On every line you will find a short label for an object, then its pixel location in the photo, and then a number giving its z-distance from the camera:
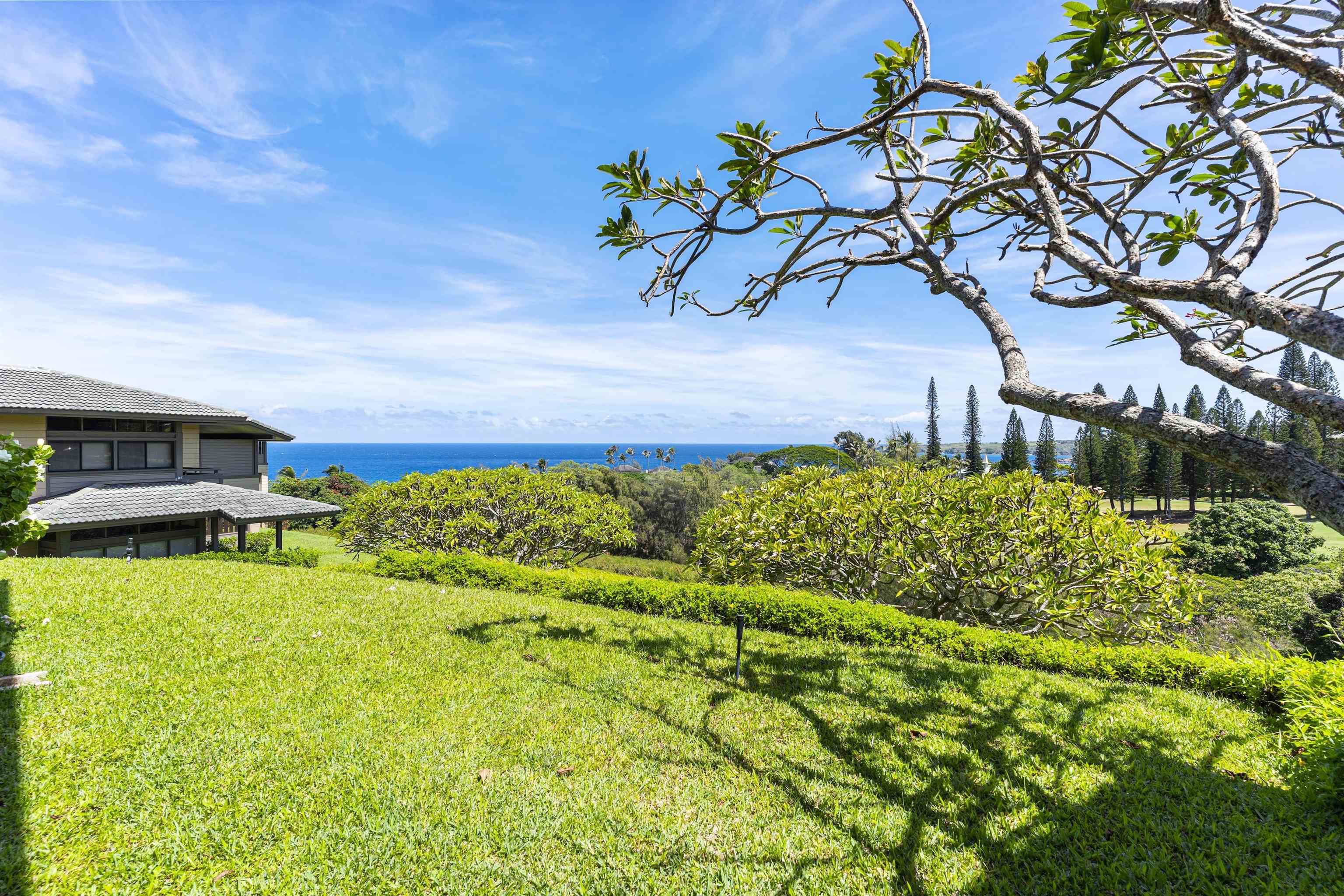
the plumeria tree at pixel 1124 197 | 1.82
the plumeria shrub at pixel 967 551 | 7.58
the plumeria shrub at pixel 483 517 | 14.17
